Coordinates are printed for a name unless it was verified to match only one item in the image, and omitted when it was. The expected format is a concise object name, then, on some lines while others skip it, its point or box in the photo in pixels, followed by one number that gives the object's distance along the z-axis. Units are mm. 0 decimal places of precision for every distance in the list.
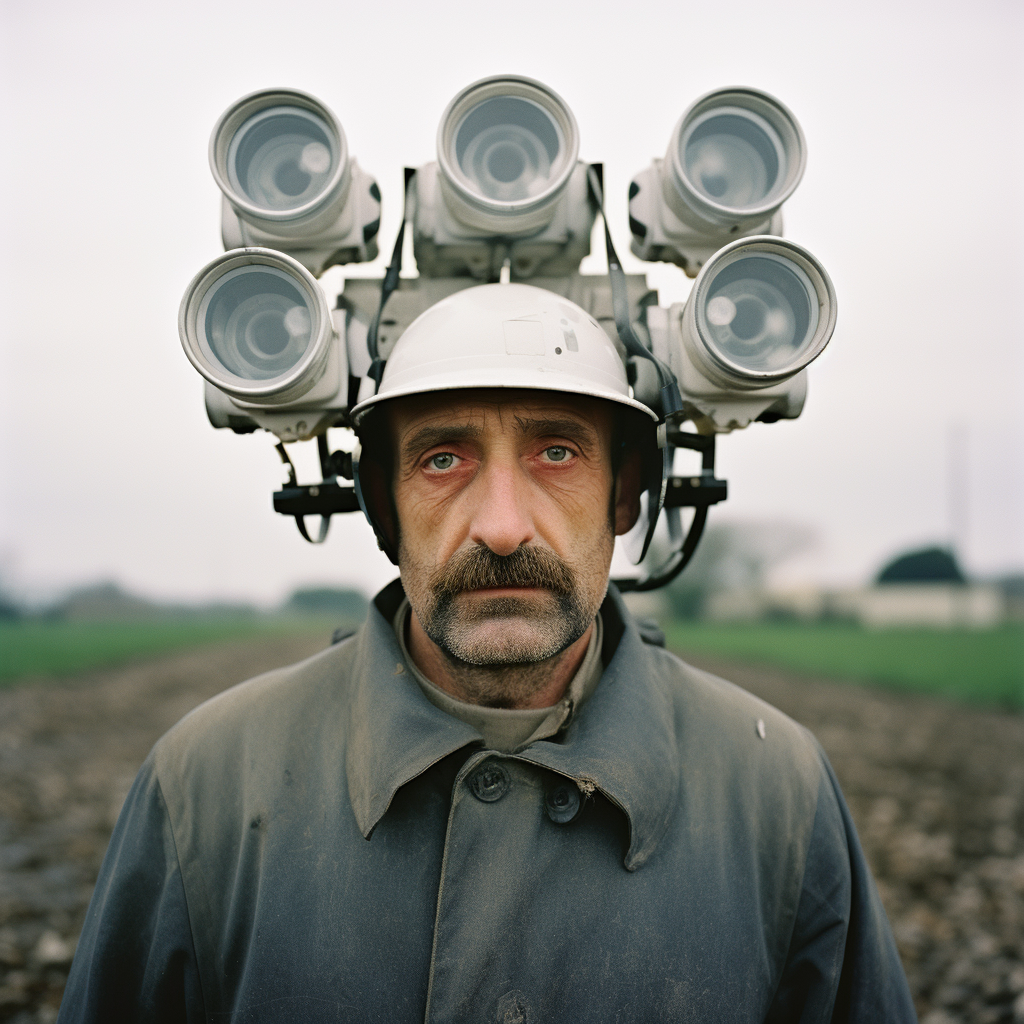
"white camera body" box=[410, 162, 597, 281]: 2123
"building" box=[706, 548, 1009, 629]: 46812
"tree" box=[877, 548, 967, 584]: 51094
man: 1827
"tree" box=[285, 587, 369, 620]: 103562
